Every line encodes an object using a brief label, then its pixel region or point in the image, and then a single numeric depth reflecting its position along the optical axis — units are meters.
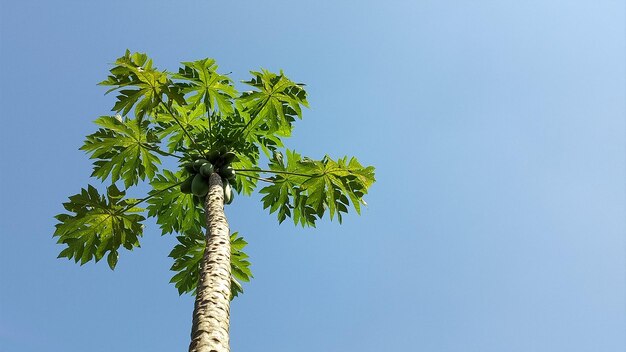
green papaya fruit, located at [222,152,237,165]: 6.47
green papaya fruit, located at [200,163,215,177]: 6.15
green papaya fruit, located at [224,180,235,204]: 6.29
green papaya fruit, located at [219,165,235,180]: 6.38
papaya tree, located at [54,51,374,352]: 5.85
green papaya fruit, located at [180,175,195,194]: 6.36
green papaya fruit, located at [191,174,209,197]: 6.09
